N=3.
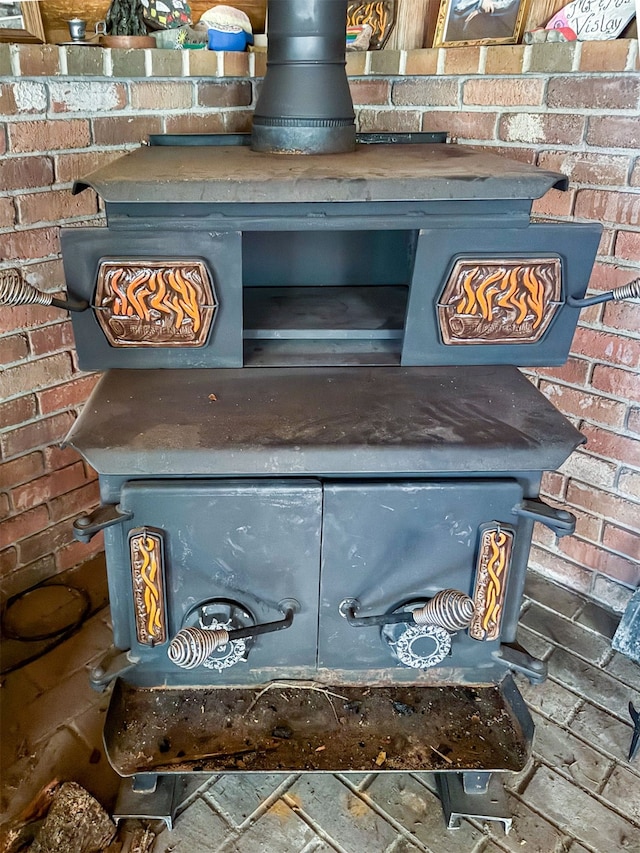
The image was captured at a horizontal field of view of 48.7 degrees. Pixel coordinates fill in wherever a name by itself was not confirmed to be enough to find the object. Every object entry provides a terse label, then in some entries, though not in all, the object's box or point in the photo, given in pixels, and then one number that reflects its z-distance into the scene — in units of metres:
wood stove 1.13
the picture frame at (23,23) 1.51
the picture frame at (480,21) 1.69
